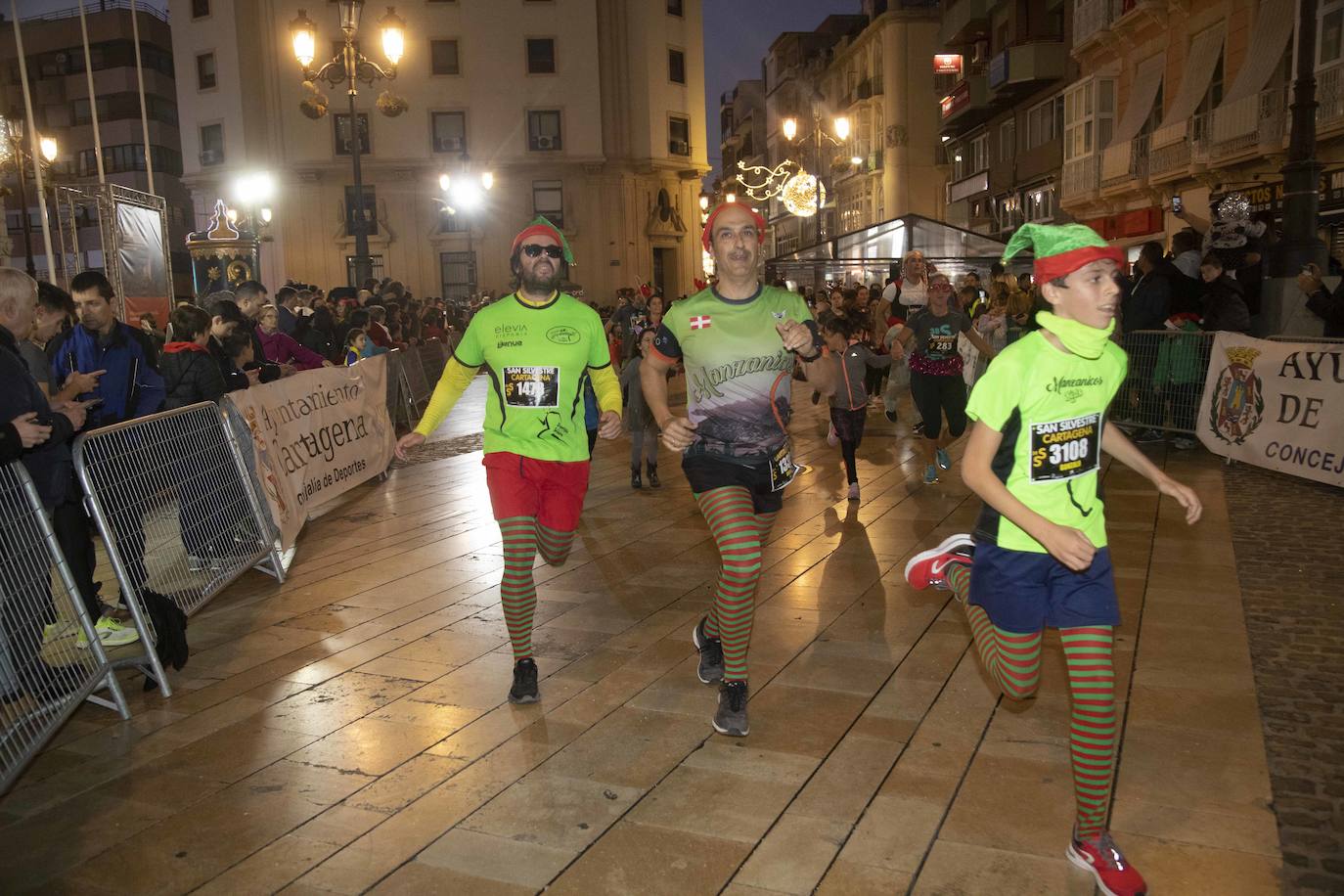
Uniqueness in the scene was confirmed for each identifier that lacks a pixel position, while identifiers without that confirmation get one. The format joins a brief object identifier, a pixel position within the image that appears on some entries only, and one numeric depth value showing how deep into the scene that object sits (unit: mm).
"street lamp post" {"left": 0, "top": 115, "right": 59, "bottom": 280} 19000
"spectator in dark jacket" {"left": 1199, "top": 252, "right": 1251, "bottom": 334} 11742
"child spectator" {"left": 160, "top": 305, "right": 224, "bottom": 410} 7516
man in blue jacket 6809
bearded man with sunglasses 4961
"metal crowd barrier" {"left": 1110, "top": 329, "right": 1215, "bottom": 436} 11969
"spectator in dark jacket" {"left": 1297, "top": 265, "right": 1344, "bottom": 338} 10688
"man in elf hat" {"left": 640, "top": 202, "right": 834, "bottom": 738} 4523
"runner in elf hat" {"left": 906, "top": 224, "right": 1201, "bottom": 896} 3273
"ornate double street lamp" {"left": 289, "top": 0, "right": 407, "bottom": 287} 16739
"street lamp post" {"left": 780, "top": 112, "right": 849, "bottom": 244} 27719
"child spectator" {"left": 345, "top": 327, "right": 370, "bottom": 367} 13281
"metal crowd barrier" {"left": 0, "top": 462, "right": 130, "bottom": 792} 4477
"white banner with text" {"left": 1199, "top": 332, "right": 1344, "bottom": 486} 9398
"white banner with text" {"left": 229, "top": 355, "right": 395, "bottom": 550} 8125
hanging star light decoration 26041
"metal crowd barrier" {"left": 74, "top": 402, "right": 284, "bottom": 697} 5508
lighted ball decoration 24828
